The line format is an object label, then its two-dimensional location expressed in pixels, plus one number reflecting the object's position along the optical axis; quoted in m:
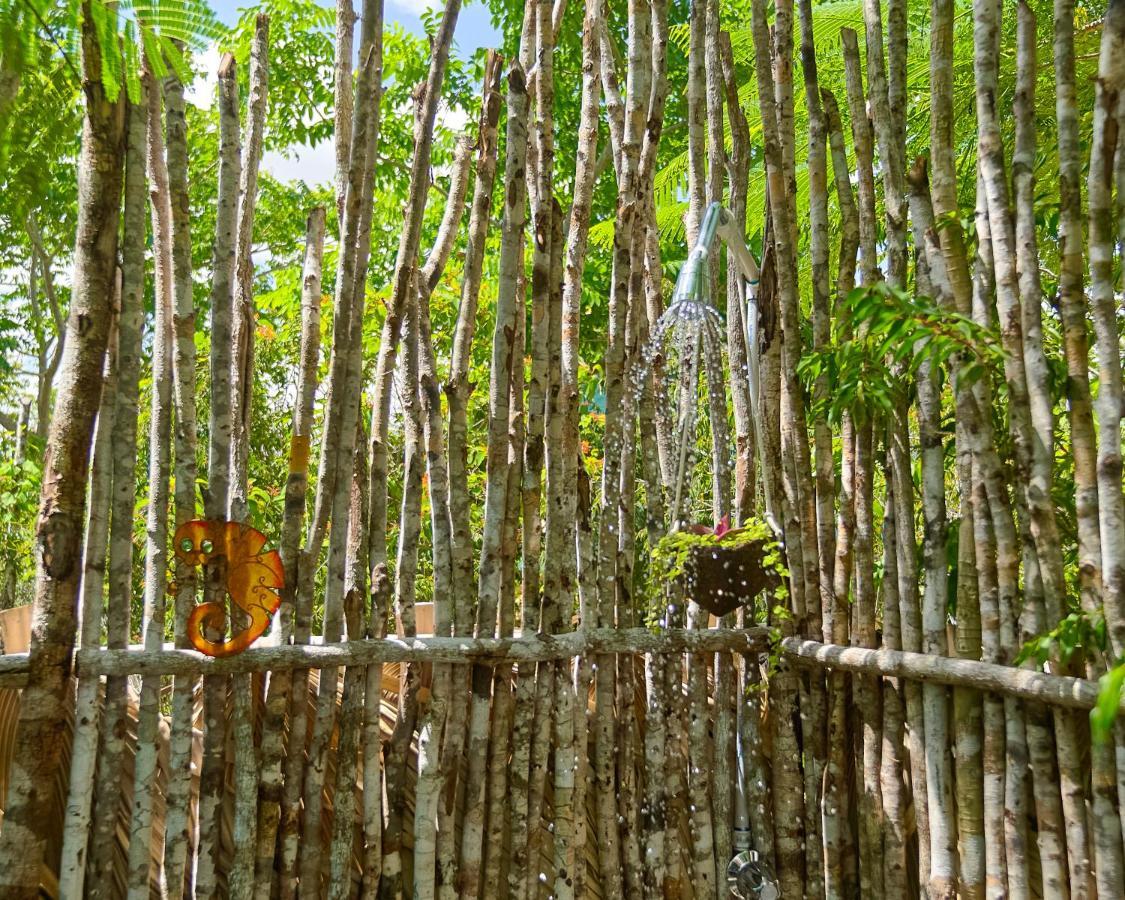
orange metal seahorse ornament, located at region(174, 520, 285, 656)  1.70
